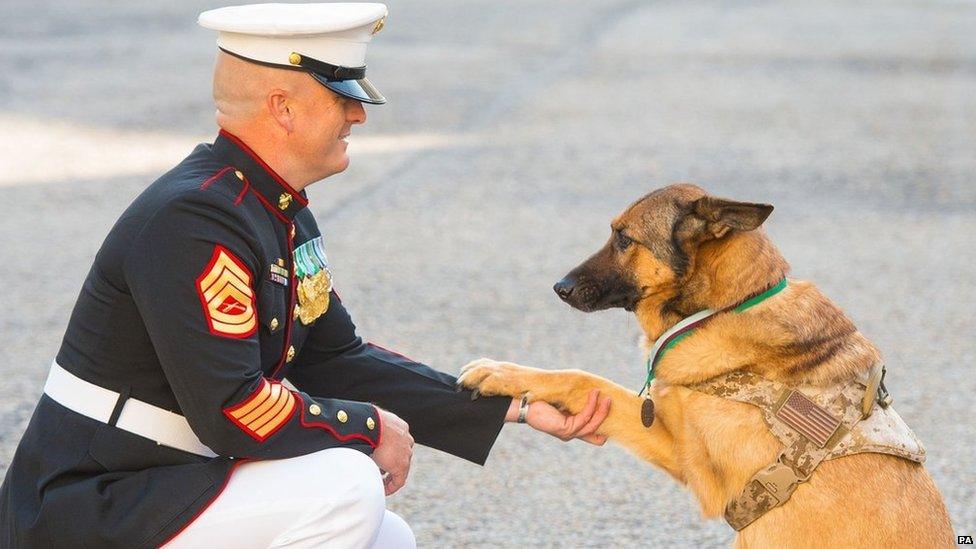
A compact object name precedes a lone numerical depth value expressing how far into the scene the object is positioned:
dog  5.97
